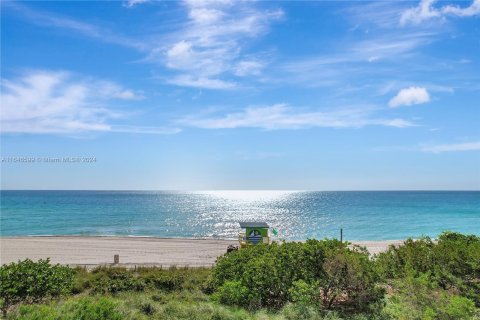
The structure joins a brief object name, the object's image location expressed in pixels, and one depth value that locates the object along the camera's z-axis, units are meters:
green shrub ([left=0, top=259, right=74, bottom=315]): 10.35
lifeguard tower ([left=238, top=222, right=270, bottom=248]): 22.67
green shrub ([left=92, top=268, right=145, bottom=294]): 13.24
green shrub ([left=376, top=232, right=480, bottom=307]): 11.20
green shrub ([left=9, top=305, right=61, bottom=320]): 6.65
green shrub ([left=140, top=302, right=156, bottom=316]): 9.80
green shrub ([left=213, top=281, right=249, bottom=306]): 10.13
